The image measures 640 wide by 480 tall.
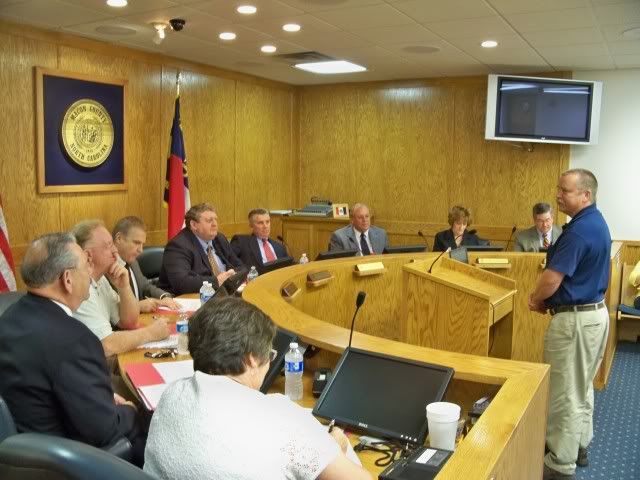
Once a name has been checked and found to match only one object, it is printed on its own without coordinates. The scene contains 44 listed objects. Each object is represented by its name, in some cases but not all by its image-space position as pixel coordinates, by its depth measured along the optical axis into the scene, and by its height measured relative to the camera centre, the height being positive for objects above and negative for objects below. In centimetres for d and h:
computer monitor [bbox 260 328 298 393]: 219 -63
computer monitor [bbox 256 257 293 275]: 402 -57
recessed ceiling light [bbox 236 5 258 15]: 408 +110
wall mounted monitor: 616 +75
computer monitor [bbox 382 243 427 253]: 494 -53
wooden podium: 355 -73
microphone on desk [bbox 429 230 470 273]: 393 -48
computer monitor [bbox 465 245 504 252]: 495 -51
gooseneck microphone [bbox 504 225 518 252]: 680 -52
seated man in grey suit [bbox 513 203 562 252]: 541 -43
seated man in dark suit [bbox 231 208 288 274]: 515 -55
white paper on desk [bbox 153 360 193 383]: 238 -76
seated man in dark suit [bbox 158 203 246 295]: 413 -57
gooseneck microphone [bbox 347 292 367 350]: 218 -41
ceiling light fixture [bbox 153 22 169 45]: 455 +106
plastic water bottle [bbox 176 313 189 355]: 270 -69
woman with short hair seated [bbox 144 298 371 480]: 123 -52
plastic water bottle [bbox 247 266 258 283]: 426 -65
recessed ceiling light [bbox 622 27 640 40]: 457 +115
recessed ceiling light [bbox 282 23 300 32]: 459 +112
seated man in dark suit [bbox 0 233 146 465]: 184 -60
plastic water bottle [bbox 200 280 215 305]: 346 -64
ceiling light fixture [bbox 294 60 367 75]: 628 +115
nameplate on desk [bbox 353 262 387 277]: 429 -61
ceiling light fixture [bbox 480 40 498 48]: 507 +114
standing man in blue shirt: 309 -64
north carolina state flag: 573 -8
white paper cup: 168 -65
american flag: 420 -63
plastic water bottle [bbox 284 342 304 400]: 216 -67
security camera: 443 +108
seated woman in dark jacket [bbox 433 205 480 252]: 555 -46
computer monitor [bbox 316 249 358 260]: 441 -53
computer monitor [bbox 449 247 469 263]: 450 -52
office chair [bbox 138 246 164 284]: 472 -66
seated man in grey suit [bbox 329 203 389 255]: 552 -51
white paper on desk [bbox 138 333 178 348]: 279 -75
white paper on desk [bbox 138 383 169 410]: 213 -76
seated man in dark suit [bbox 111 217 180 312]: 346 -40
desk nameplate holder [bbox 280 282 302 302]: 336 -61
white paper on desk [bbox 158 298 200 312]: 348 -74
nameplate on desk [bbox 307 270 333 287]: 382 -61
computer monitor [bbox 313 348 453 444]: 183 -65
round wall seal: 501 +32
